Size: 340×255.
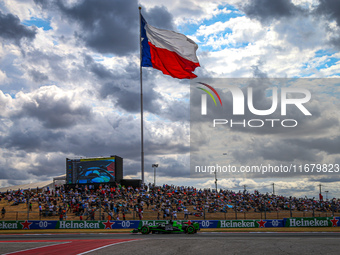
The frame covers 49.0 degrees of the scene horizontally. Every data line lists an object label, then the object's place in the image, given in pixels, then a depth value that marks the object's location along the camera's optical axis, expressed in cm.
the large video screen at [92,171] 5156
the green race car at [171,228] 2927
